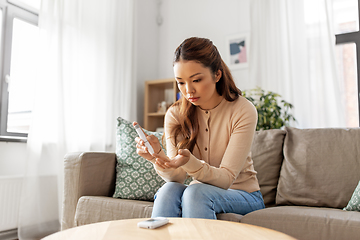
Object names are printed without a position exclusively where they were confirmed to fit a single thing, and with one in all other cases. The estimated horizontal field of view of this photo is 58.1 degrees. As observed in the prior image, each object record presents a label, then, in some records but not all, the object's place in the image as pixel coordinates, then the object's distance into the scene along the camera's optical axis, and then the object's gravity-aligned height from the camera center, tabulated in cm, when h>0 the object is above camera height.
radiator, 209 -37
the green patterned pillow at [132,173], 169 -16
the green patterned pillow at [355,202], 133 -24
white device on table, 73 -18
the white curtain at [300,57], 270 +76
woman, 109 +1
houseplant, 256 +24
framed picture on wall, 318 +93
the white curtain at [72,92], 224 +42
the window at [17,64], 233 +60
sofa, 128 -19
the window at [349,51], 275 +80
